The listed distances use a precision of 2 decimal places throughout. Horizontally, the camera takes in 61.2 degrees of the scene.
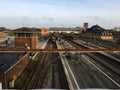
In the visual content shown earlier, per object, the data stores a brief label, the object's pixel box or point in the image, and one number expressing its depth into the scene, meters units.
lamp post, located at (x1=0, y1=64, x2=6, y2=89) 9.97
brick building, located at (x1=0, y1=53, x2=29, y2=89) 10.04
